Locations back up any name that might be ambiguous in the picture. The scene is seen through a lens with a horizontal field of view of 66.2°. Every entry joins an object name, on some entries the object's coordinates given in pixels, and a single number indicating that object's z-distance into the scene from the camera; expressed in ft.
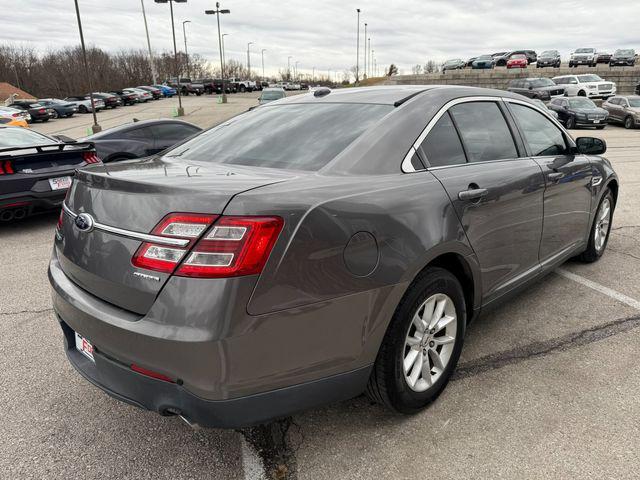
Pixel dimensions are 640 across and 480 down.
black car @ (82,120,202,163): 28.02
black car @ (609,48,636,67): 133.80
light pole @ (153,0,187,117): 116.57
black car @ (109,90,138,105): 168.66
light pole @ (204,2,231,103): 144.66
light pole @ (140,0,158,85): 225.35
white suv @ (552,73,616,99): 93.12
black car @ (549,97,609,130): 70.44
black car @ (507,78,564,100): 83.95
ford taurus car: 5.84
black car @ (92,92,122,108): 154.20
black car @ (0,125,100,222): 19.48
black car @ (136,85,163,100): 196.56
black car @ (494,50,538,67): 169.48
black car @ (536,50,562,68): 149.38
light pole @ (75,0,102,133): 67.92
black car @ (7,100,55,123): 111.96
